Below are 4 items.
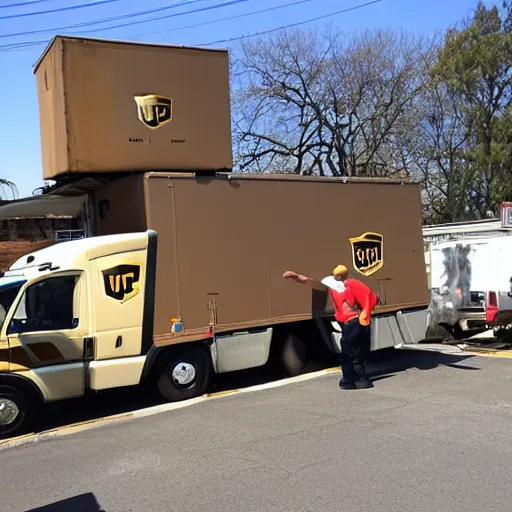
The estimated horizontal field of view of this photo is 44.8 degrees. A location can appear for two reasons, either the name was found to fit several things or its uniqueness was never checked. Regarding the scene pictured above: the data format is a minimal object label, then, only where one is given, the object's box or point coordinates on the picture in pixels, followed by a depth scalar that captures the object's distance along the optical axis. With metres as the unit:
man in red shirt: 8.30
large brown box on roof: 7.65
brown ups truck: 7.17
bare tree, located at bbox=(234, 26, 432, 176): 25.86
